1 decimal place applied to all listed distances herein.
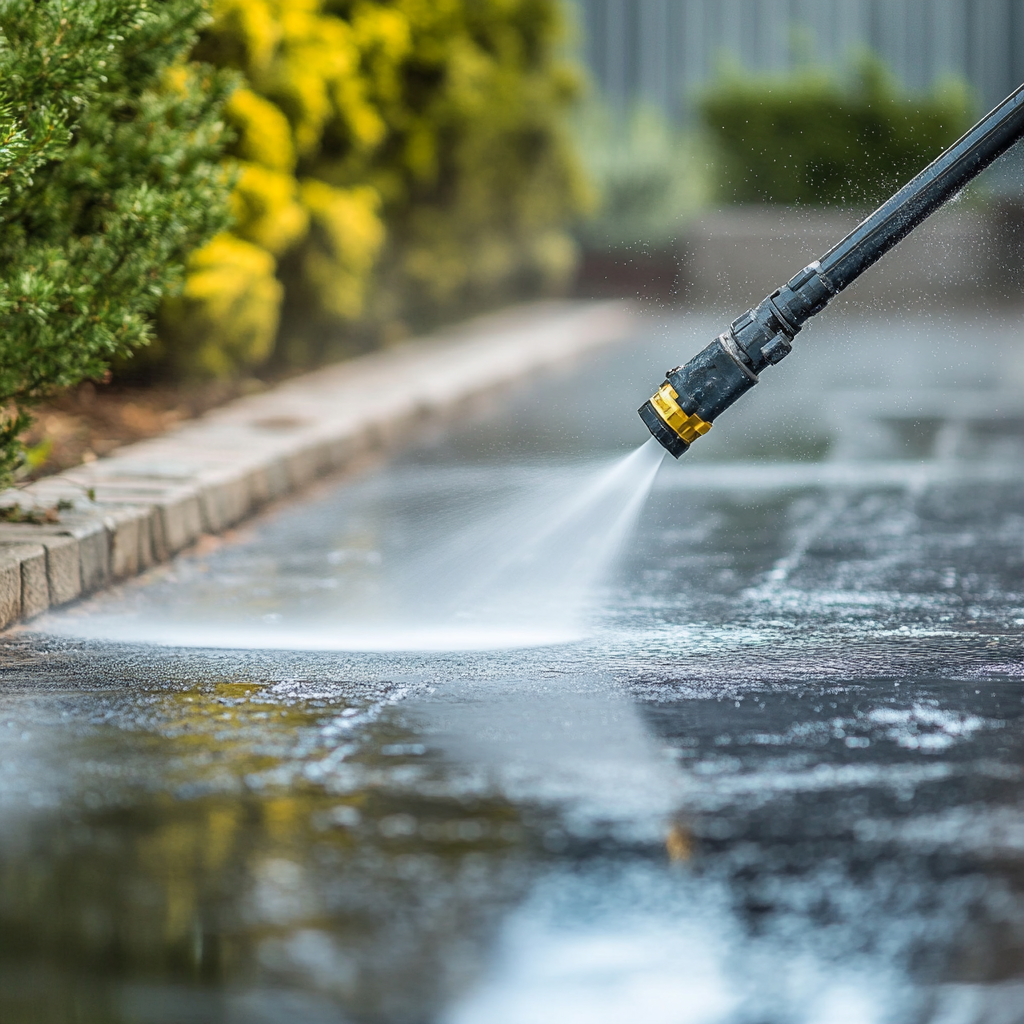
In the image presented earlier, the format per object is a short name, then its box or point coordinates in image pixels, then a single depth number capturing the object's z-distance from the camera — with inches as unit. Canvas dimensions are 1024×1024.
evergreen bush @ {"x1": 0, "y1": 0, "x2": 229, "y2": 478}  202.4
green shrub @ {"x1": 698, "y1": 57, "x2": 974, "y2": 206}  941.2
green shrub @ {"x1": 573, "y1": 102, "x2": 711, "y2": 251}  941.8
